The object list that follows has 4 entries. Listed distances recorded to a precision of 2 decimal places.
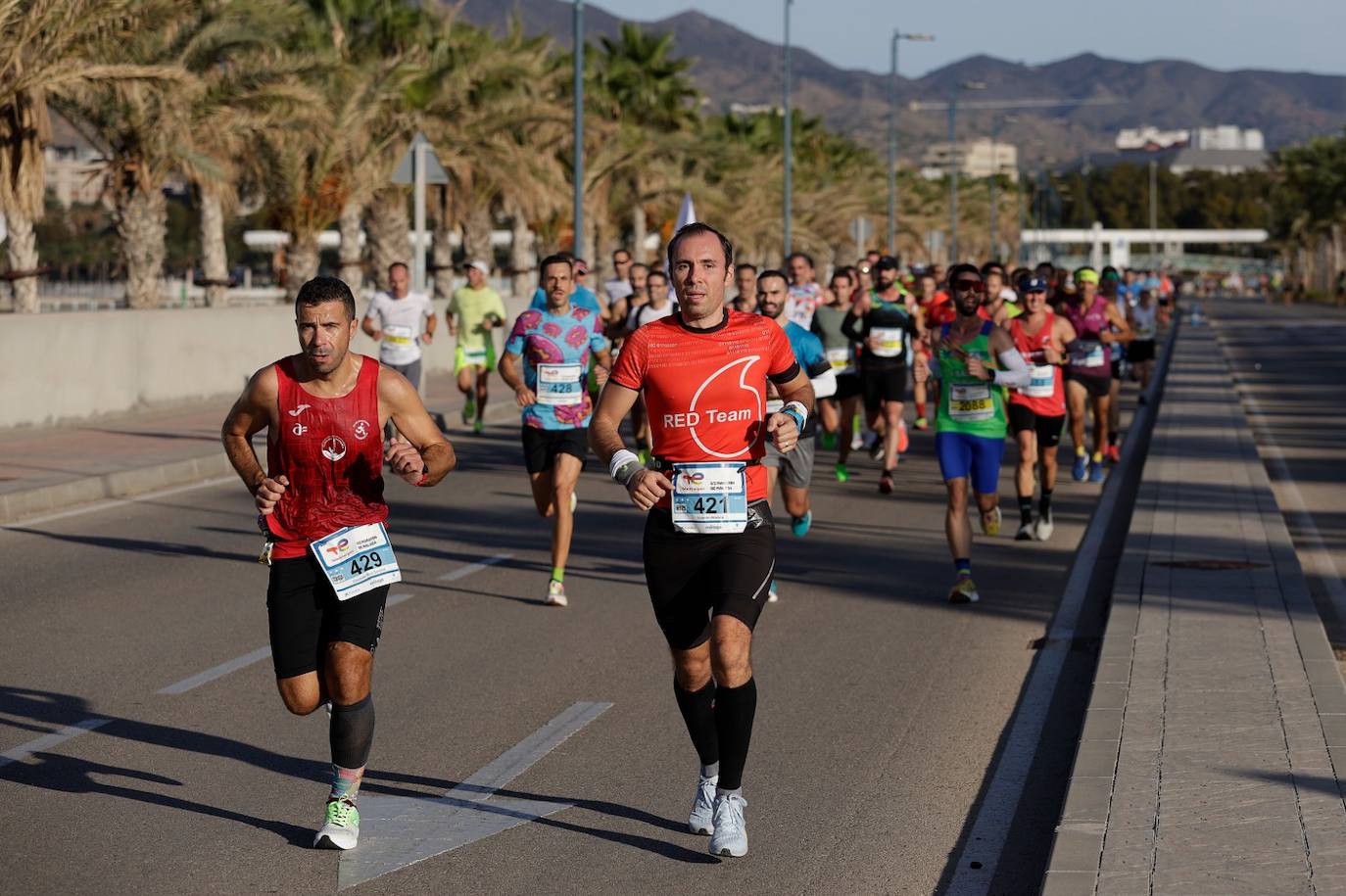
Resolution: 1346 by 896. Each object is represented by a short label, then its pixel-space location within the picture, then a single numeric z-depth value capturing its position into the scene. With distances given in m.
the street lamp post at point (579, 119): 28.10
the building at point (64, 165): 150.40
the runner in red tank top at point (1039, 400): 13.78
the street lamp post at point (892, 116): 52.66
